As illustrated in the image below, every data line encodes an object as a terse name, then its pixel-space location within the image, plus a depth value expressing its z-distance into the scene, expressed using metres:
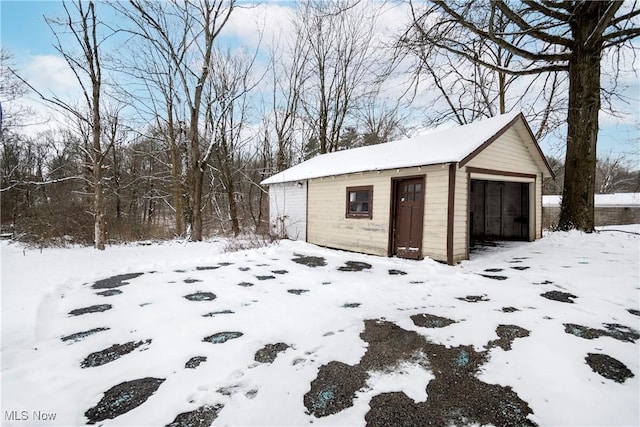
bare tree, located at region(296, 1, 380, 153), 15.94
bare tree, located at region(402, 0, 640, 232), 8.20
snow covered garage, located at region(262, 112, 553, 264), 6.81
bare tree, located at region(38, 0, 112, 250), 9.38
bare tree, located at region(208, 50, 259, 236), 14.08
